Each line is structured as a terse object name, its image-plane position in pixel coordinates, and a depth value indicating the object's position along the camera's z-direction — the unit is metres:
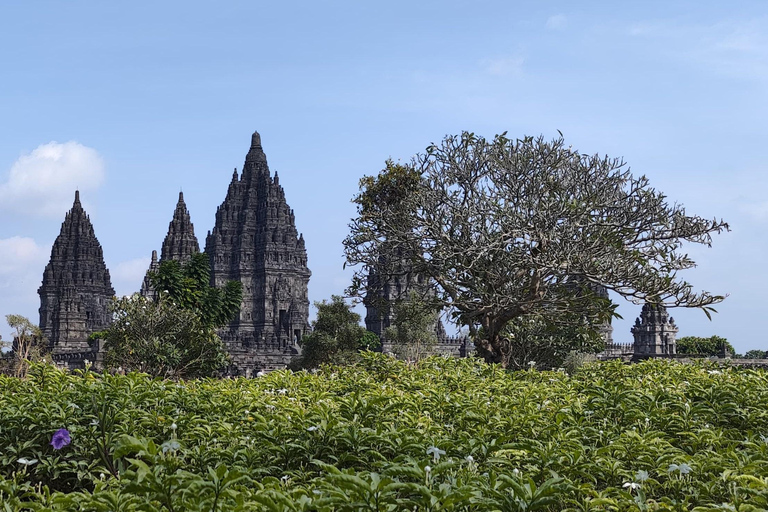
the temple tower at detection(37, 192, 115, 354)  108.38
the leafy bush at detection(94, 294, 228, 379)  33.91
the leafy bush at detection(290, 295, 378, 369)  49.88
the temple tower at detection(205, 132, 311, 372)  108.25
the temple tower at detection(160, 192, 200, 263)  107.94
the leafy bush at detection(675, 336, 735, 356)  76.62
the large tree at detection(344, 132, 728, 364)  22.83
